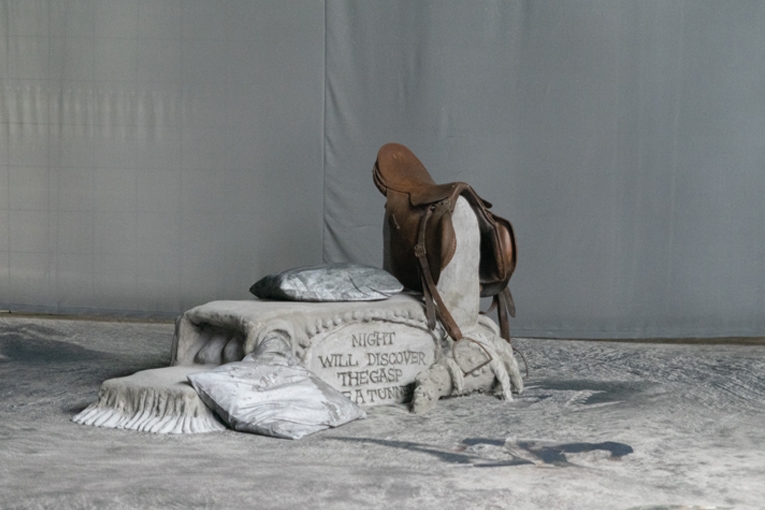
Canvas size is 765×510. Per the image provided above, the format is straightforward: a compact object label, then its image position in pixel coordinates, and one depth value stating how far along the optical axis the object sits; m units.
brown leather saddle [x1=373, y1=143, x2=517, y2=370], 6.86
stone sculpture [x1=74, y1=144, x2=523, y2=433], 5.55
